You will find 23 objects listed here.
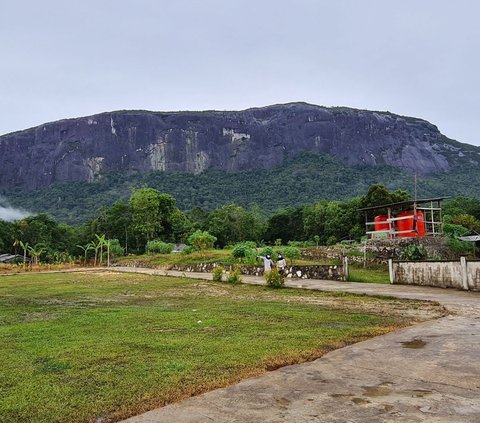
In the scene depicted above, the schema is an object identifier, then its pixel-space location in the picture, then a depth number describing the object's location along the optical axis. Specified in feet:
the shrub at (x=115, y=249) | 193.06
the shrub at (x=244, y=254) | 105.81
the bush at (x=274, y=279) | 61.62
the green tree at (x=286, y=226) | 238.89
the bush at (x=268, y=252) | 99.30
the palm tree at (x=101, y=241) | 166.71
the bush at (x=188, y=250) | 144.64
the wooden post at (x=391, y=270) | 64.55
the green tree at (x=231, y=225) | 222.28
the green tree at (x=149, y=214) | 222.48
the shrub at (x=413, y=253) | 84.35
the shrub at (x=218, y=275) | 76.96
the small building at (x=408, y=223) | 102.49
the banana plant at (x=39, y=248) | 184.79
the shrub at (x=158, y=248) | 183.32
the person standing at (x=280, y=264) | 73.39
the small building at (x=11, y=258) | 201.67
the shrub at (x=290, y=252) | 92.73
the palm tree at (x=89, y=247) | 183.42
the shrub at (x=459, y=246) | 95.30
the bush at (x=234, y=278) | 71.67
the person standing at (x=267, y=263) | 77.97
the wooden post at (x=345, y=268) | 72.54
